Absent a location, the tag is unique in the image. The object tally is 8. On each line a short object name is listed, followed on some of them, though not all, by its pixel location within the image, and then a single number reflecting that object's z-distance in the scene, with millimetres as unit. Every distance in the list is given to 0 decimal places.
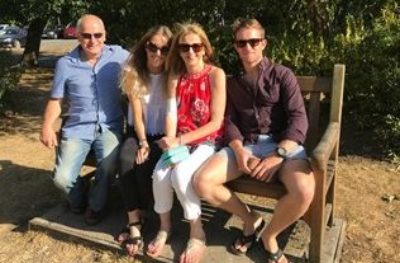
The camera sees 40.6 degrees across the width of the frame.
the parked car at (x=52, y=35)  35025
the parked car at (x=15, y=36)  30291
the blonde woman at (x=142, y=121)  3914
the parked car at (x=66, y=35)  31239
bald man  4172
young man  3365
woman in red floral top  3625
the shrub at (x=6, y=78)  7797
